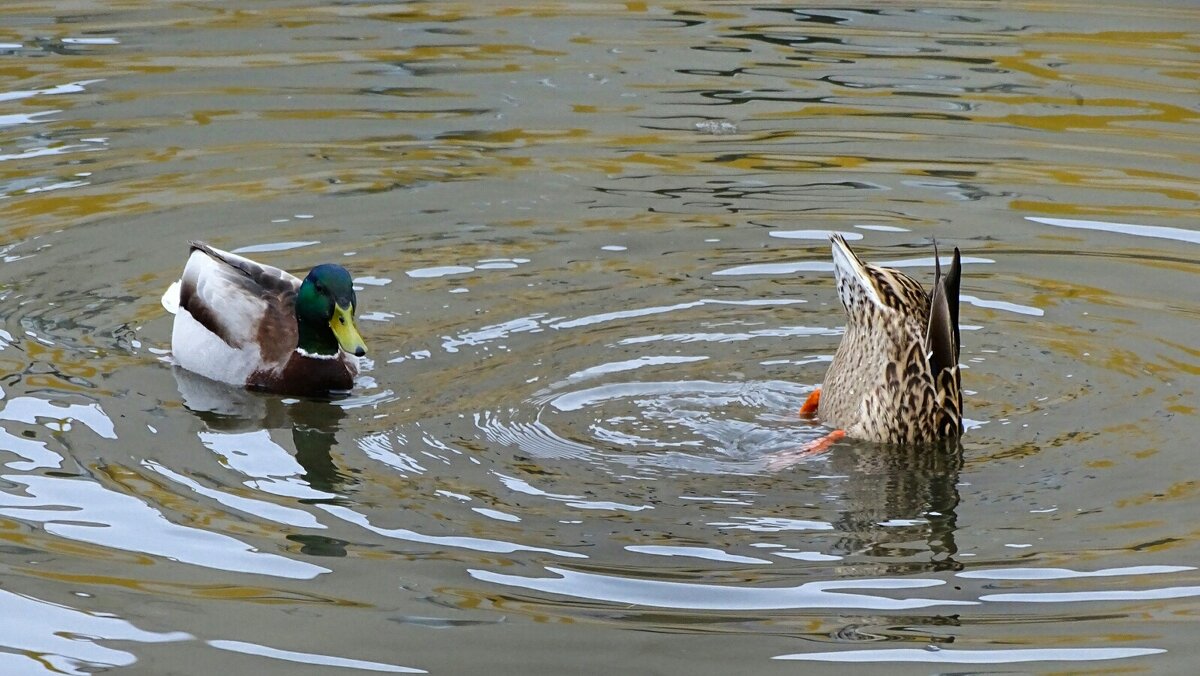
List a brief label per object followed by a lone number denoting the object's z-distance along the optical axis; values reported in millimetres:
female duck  13484
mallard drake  15320
